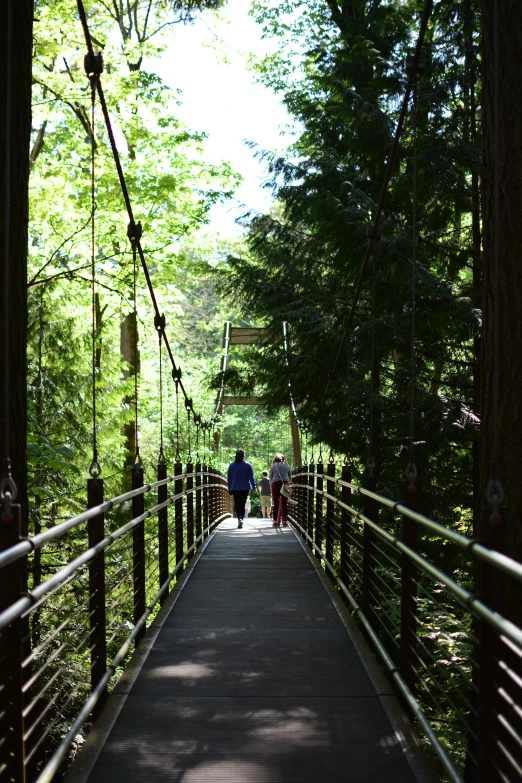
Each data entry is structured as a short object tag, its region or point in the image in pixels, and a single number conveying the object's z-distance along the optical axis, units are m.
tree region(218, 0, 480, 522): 9.45
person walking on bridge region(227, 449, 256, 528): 13.20
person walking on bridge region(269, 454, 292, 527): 13.73
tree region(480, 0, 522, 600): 3.88
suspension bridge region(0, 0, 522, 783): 2.47
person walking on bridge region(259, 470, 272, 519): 20.75
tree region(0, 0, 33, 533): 3.82
